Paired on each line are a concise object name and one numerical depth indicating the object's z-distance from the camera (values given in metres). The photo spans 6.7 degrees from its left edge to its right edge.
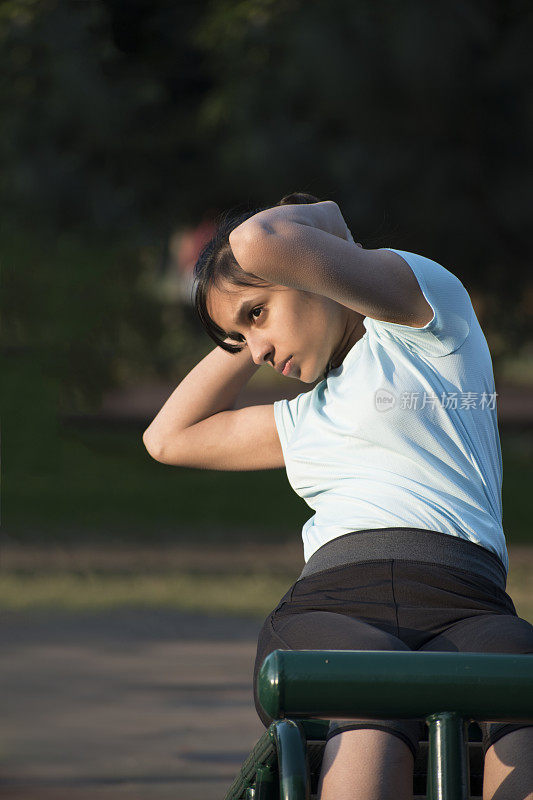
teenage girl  5.90
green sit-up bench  5.75
